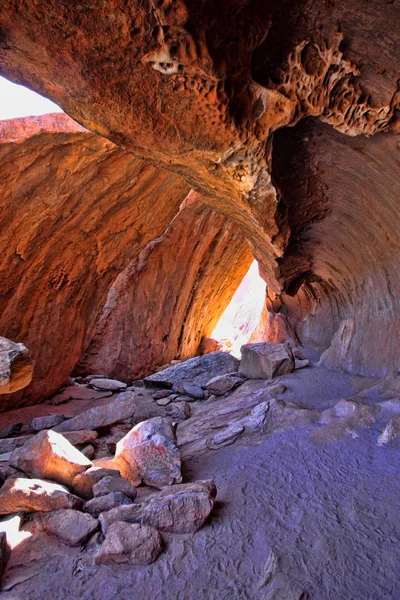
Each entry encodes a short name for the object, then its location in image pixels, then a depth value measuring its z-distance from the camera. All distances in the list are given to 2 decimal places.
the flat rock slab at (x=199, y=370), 8.39
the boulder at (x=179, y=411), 5.95
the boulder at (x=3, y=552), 2.15
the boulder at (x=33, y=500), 2.74
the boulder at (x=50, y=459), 3.20
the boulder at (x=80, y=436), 4.36
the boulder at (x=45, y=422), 5.56
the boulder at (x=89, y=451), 4.19
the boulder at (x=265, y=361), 7.16
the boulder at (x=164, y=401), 6.85
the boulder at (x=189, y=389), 7.23
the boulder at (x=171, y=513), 2.40
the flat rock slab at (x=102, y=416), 5.10
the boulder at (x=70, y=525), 2.40
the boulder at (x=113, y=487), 2.91
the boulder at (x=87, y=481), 3.04
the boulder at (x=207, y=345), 15.09
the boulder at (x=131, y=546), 2.15
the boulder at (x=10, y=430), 5.31
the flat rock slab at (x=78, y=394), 7.13
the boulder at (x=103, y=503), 2.72
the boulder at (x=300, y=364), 7.84
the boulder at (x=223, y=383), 7.06
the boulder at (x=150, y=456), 3.29
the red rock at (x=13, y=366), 2.71
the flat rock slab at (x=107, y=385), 8.18
